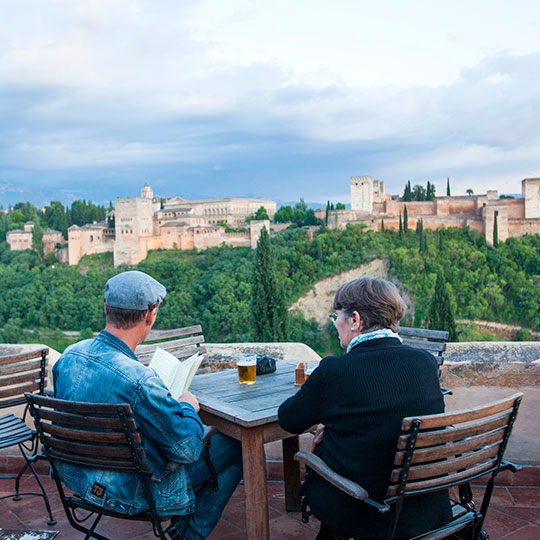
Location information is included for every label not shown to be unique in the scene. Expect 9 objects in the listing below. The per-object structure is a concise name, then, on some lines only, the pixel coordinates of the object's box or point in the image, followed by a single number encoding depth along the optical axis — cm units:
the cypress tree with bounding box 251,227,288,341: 1861
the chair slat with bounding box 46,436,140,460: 166
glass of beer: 244
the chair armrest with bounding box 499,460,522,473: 185
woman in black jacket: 162
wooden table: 204
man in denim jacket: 169
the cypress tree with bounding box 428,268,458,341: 1669
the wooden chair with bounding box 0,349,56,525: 264
